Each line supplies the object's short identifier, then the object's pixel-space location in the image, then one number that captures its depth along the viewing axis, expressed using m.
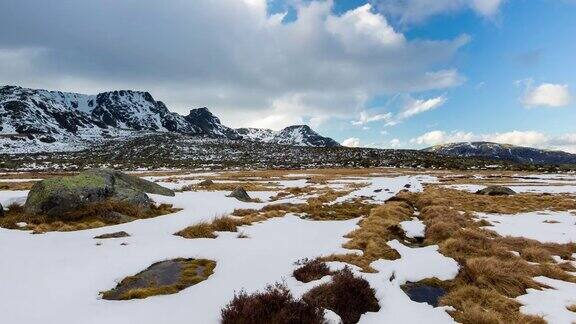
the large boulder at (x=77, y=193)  19.55
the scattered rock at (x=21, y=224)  17.50
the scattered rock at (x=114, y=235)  15.92
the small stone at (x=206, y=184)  45.59
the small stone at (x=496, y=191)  40.94
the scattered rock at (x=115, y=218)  19.21
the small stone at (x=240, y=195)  30.54
